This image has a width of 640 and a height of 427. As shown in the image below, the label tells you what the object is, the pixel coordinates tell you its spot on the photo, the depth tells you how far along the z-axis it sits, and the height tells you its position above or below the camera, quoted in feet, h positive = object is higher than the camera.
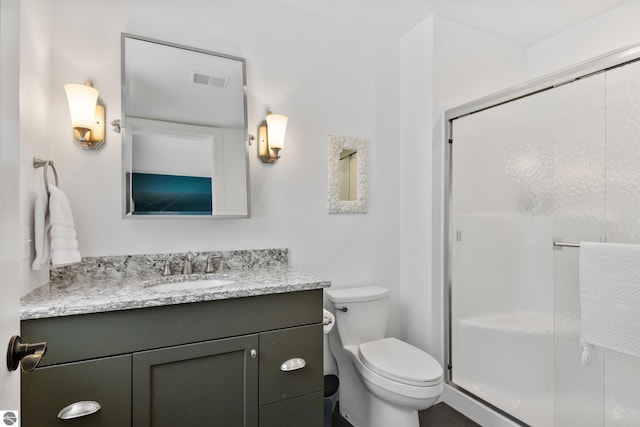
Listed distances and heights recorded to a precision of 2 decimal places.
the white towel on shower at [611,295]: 4.41 -1.17
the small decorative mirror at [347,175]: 7.18 +0.82
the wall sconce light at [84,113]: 4.88 +1.49
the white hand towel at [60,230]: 4.45 -0.21
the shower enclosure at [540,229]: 4.99 -0.31
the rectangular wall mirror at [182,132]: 5.45 +1.40
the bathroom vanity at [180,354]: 3.66 -1.73
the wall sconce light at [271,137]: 6.25 +1.43
